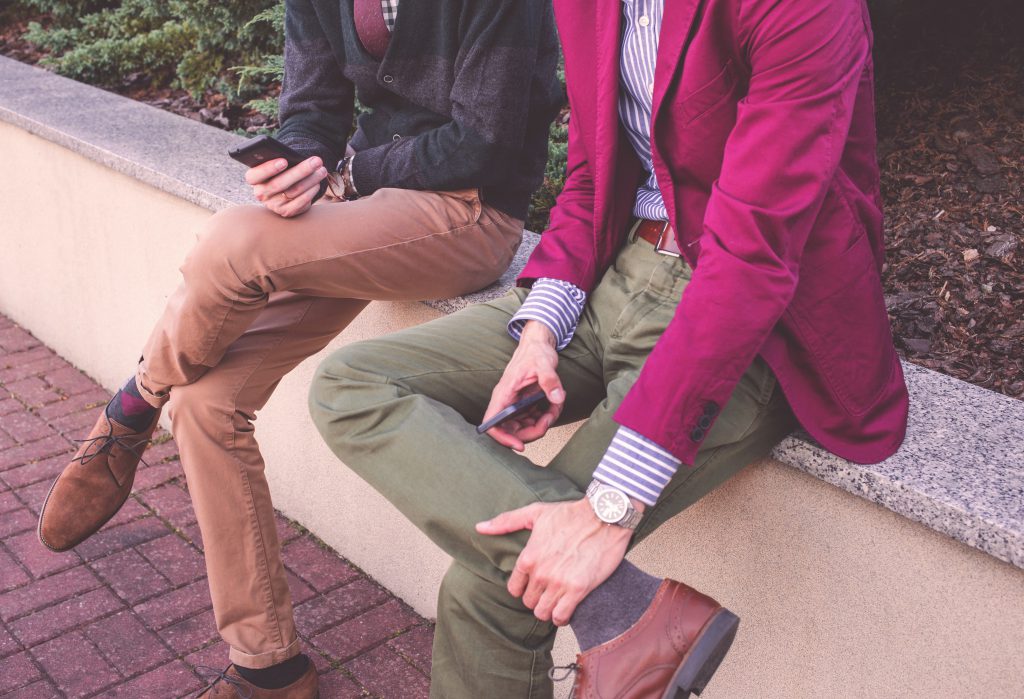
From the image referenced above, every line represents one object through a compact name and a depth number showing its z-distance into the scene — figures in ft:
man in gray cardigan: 7.52
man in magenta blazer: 5.36
